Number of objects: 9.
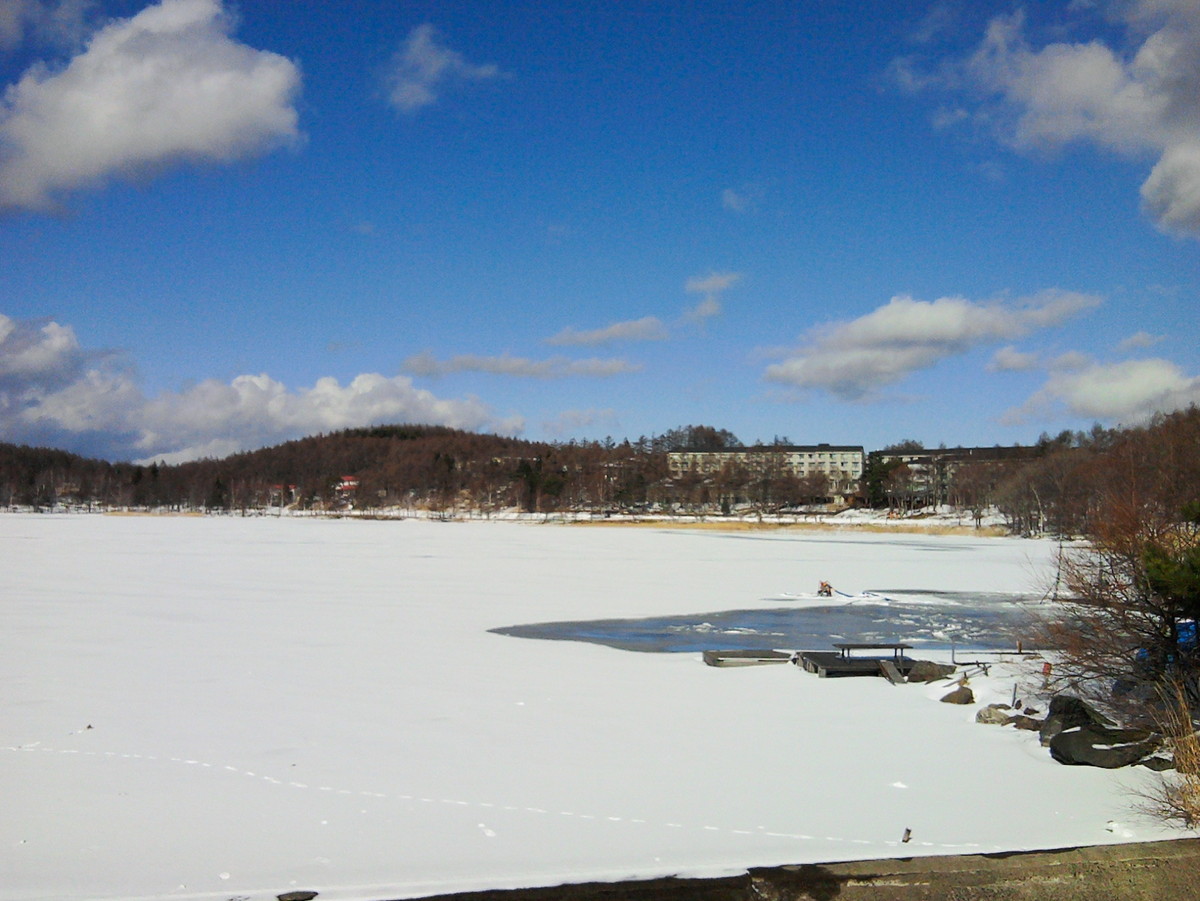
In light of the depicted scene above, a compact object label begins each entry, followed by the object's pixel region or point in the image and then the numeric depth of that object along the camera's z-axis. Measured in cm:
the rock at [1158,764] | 774
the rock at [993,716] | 997
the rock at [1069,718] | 881
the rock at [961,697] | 1109
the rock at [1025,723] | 950
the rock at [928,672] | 1276
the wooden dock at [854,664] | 1307
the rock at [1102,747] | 802
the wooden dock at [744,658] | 1402
